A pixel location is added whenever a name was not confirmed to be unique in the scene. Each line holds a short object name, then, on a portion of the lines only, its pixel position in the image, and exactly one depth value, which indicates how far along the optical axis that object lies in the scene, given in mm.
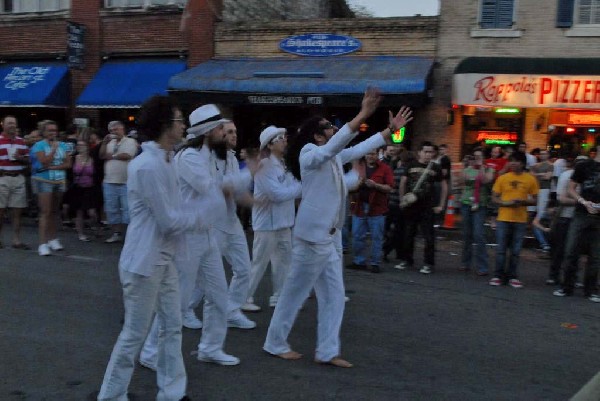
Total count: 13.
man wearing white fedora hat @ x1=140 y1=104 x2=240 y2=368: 4840
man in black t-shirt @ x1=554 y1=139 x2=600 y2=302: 7926
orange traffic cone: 12820
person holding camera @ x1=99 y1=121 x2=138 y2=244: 10812
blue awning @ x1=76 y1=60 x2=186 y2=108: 17609
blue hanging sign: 16406
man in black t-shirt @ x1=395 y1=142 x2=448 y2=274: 9466
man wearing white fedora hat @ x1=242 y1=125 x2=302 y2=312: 6348
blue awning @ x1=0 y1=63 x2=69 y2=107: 18844
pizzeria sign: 13656
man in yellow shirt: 8617
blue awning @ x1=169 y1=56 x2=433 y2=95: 14734
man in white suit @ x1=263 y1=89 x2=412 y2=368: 5113
